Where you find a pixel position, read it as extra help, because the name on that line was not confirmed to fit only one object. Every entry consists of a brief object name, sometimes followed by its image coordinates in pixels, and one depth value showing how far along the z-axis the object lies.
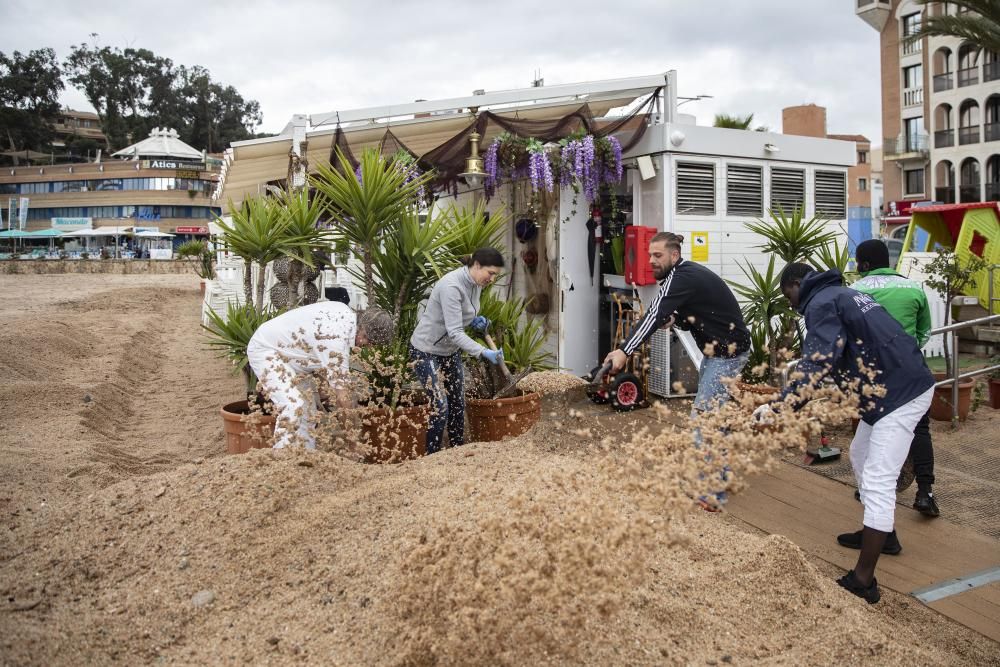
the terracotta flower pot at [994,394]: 7.93
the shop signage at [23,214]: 65.94
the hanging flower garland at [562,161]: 8.45
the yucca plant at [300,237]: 6.67
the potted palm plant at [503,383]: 6.67
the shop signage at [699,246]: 8.68
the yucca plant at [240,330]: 6.54
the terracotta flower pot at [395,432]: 5.76
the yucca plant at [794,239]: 7.80
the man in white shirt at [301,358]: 5.14
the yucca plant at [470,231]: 6.93
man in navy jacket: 3.90
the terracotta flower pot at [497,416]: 6.64
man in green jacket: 5.05
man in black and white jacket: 5.04
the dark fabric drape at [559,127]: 8.45
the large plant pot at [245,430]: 5.50
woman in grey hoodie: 5.83
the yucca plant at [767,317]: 7.64
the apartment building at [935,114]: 34.97
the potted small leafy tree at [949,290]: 7.29
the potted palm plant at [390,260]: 5.97
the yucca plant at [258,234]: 6.59
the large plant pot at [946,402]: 7.27
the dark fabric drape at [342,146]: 8.77
